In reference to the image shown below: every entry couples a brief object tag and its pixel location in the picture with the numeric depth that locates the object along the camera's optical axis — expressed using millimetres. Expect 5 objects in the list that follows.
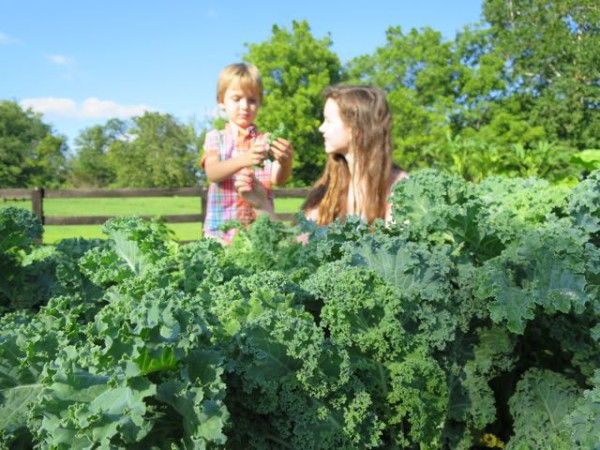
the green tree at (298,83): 45000
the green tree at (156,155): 69812
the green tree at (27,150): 71125
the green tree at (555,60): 34094
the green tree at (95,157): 87625
